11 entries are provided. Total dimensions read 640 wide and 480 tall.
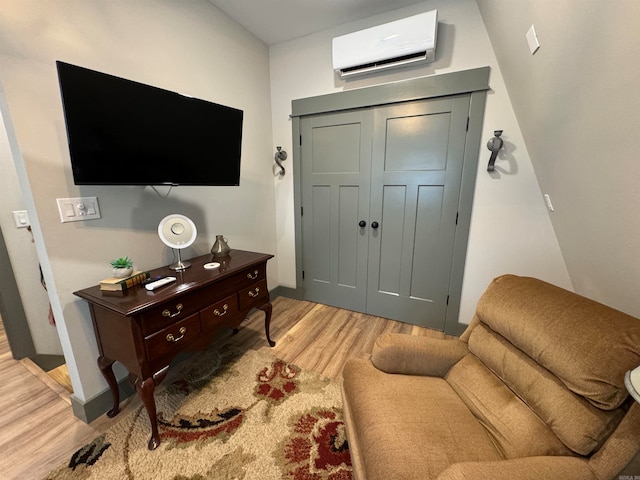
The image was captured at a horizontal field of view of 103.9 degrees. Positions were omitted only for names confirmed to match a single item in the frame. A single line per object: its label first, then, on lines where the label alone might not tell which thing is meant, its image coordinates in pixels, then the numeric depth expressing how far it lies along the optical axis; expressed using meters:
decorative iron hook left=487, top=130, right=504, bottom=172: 1.75
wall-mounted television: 1.12
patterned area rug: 1.17
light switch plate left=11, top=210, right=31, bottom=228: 1.74
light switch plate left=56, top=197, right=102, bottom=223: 1.27
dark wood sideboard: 1.18
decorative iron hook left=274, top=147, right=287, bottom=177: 2.59
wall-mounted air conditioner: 1.78
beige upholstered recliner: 0.73
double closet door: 2.06
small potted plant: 1.33
